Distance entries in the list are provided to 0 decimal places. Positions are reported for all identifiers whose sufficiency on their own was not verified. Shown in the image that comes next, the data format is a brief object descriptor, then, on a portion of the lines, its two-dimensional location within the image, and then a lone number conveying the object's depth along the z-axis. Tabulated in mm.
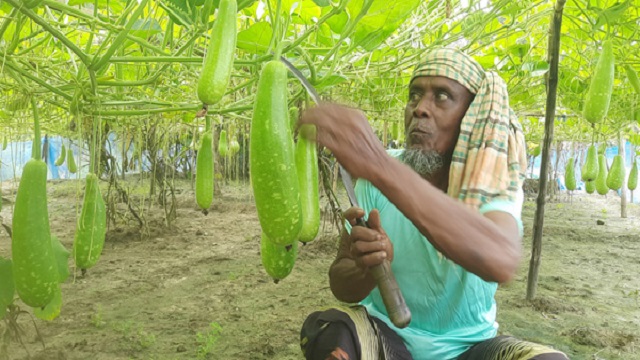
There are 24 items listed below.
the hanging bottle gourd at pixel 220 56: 1083
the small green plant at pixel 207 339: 2922
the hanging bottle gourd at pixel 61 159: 6161
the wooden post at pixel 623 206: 10070
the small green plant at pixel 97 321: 3281
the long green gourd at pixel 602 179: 7153
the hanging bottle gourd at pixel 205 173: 2047
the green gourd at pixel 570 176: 8730
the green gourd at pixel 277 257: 1410
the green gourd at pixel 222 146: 4837
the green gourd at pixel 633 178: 7980
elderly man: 1673
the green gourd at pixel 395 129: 6384
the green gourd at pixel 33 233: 1406
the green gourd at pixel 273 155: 1146
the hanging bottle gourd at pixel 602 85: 2836
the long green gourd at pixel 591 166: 6654
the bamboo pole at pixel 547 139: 3357
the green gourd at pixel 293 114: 1883
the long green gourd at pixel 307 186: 1421
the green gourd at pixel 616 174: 6332
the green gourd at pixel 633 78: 3420
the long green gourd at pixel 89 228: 1641
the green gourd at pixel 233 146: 7671
